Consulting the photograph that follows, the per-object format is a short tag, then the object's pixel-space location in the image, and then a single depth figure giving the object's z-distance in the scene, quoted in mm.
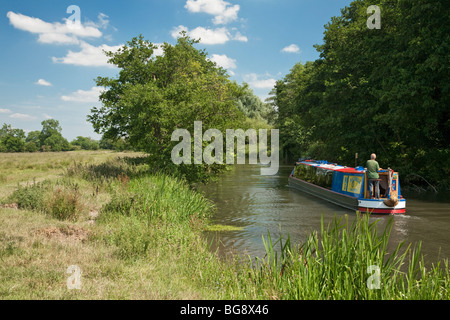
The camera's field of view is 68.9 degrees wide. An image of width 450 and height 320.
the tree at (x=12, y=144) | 102900
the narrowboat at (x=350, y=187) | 15484
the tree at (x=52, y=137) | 126375
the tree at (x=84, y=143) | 148788
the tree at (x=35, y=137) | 140475
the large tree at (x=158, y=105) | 18562
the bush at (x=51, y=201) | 10547
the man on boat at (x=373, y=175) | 15391
